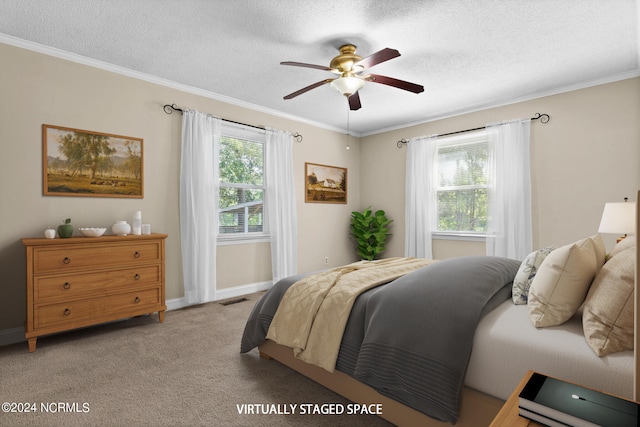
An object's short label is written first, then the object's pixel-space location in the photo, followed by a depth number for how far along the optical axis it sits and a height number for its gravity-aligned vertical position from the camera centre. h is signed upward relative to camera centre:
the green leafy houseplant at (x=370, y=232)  5.62 -0.31
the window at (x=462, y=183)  4.71 +0.46
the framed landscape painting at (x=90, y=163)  3.07 +0.55
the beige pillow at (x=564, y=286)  1.46 -0.34
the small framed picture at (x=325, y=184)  5.38 +0.55
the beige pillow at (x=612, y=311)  1.23 -0.39
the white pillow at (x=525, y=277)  1.81 -0.37
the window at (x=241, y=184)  4.40 +0.46
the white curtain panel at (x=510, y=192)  4.14 +0.28
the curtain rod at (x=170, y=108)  3.82 +1.30
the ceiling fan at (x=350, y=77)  2.89 +1.24
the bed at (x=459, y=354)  1.27 -0.61
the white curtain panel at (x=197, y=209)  3.88 +0.09
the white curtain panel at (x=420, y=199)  5.13 +0.24
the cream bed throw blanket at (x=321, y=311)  1.92 -0.61
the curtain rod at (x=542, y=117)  4.06 +1.20
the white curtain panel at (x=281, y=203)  4.75 +0.19
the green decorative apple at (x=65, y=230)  2.87 -0.10
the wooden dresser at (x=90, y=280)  2.64 -0.56
